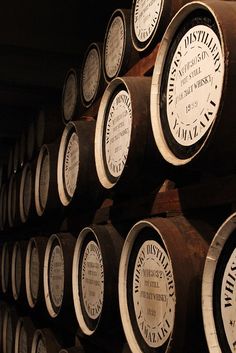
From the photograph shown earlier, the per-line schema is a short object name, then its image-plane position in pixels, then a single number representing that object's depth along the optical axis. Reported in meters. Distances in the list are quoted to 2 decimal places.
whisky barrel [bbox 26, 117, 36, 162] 4.24
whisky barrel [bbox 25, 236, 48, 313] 3.41
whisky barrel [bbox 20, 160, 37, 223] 3.81
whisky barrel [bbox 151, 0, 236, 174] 1.23
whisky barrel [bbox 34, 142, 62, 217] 3.26
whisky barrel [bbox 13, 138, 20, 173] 4.89
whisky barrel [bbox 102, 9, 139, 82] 2.22
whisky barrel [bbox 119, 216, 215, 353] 1.40
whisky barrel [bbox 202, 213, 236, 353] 1.18
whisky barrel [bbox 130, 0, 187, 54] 1.82
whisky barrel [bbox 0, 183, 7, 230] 5.16
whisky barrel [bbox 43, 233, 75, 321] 2.73
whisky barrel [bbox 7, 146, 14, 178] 5.31
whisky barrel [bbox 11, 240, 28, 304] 4.05
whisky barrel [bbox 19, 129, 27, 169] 4.52
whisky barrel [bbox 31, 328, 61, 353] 3.12
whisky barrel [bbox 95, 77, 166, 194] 1.82
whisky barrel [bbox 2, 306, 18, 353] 4.36
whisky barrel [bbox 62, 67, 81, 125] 3.08
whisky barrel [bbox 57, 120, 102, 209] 2.54
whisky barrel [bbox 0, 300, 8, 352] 4.81
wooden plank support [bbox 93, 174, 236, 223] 1.36
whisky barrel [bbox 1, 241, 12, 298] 4.80
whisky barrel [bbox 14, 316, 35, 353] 3.70
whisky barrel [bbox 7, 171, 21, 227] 4.45
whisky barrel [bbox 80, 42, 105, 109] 2.65
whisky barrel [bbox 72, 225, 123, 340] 2.09
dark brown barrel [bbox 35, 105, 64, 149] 3.87
